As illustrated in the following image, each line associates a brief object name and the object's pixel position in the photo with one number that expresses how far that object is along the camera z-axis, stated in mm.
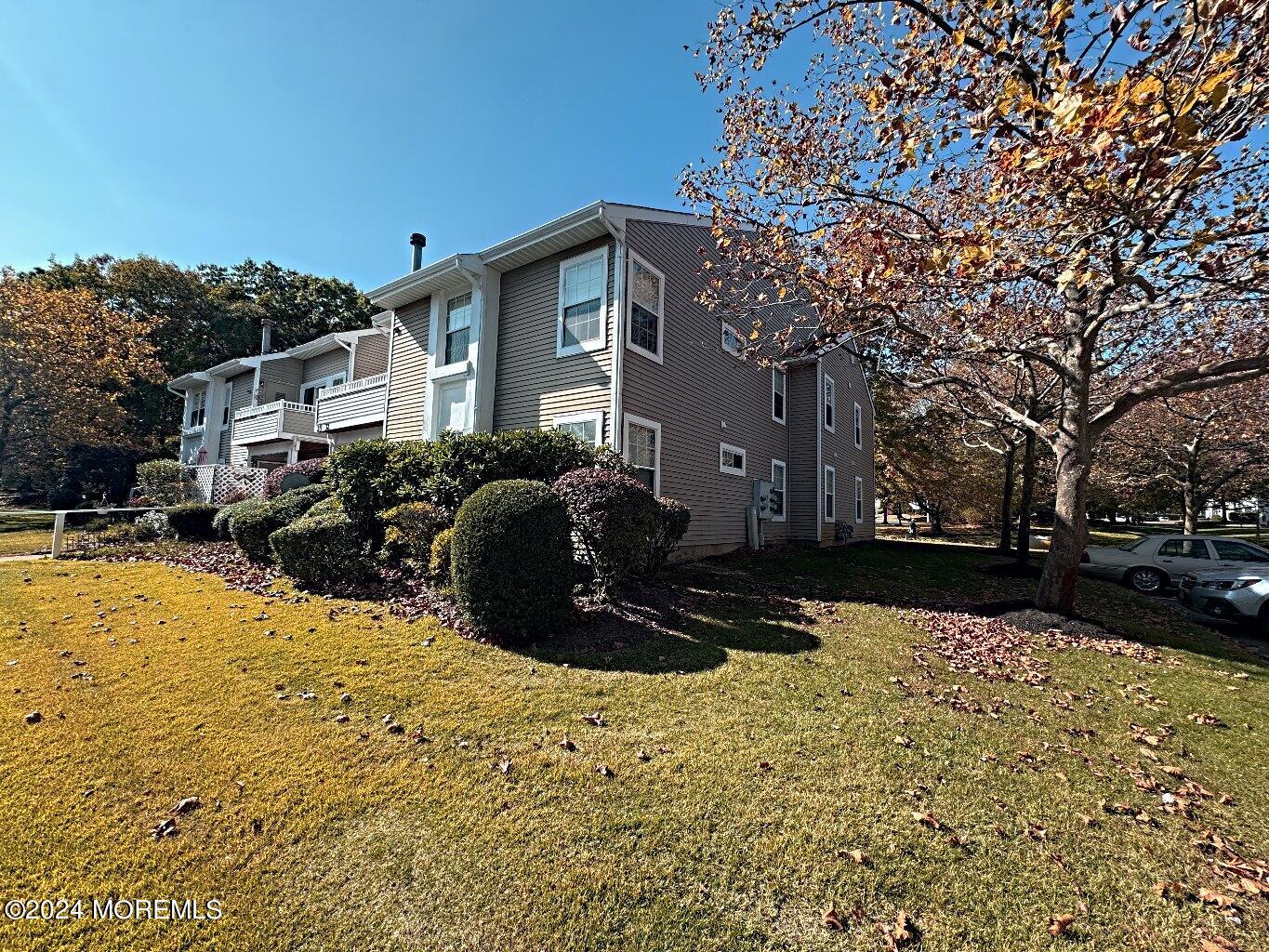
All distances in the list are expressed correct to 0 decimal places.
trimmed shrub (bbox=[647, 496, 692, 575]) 7953
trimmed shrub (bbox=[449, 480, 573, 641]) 5578
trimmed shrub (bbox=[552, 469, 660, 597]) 6492
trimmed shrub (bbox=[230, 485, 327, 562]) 9258
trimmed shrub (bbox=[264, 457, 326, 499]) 12742
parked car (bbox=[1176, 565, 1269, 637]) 8711
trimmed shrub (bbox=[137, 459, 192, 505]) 16109
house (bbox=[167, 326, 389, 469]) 16000
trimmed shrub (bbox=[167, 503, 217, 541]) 12664
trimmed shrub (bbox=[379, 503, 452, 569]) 7773
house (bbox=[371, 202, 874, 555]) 10383
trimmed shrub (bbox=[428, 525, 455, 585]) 6945
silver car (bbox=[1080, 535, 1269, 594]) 11367
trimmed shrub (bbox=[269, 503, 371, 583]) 7695
